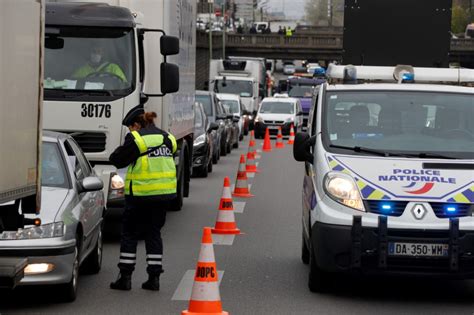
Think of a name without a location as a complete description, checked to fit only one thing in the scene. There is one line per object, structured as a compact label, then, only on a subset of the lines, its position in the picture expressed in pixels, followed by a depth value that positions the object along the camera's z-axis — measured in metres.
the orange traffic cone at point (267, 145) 40.50
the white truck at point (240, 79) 58.28
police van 10.73
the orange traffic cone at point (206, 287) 9.56
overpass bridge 108.88
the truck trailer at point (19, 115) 8.44
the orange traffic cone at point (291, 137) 45.54
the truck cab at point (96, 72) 15.58
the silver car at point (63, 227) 10.27
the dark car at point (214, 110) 31.81
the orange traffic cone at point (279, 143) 43.34
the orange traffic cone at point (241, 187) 22.31
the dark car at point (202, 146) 26.62
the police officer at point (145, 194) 11.48
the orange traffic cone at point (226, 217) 16.06
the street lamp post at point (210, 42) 97.50
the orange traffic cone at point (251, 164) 28.89
